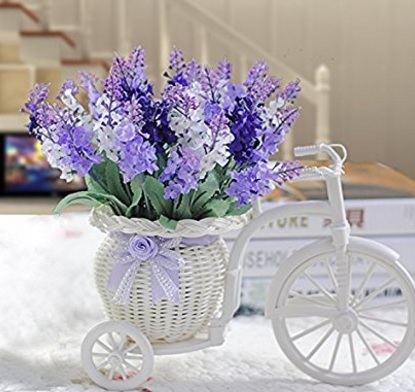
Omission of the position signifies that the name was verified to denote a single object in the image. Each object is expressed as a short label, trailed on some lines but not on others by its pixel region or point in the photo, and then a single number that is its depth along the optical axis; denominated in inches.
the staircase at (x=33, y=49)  145.7
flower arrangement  31.8
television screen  163.8
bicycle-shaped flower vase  33.1
